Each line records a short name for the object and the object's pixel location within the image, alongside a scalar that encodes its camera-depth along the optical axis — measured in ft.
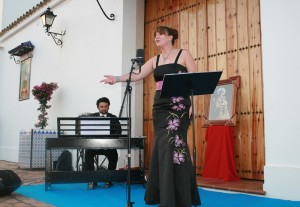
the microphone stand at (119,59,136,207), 10.12
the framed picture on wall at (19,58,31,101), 33.19
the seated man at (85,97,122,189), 16.77
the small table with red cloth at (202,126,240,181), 15.33
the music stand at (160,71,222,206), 8.95
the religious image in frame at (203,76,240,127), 16.01
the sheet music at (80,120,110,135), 14.44
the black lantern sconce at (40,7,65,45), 26.97
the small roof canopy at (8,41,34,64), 32.32
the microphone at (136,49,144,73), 11.56
